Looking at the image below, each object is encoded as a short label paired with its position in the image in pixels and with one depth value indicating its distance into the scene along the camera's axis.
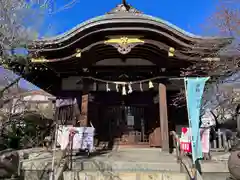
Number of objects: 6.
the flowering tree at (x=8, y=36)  5.04
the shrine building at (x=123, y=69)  6.59
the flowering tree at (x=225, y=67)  6.30
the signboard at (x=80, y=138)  5.95
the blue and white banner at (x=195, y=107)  5.25
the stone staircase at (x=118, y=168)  5.13
